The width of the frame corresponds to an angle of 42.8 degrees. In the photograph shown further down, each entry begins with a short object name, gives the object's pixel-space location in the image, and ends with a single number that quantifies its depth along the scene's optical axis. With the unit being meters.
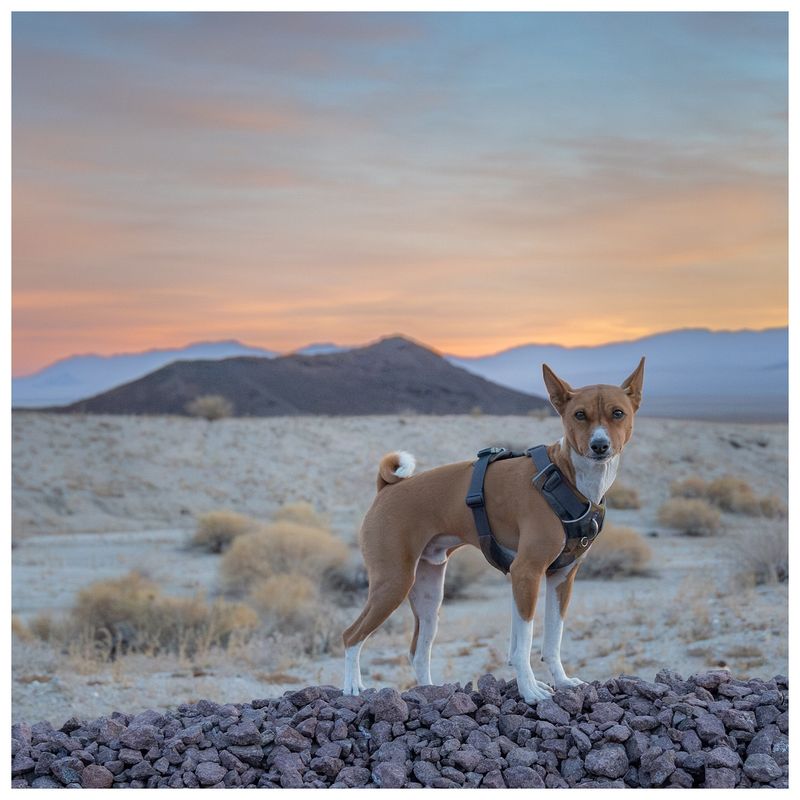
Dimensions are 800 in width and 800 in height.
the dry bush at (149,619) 14.62
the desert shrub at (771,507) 30.45
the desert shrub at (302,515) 26.22
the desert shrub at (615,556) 19.14
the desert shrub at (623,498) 31.47
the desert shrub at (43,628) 14.82
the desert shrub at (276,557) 18.80
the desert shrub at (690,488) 32.56
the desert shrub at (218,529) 23.70
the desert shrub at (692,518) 26.02
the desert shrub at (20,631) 14.20
